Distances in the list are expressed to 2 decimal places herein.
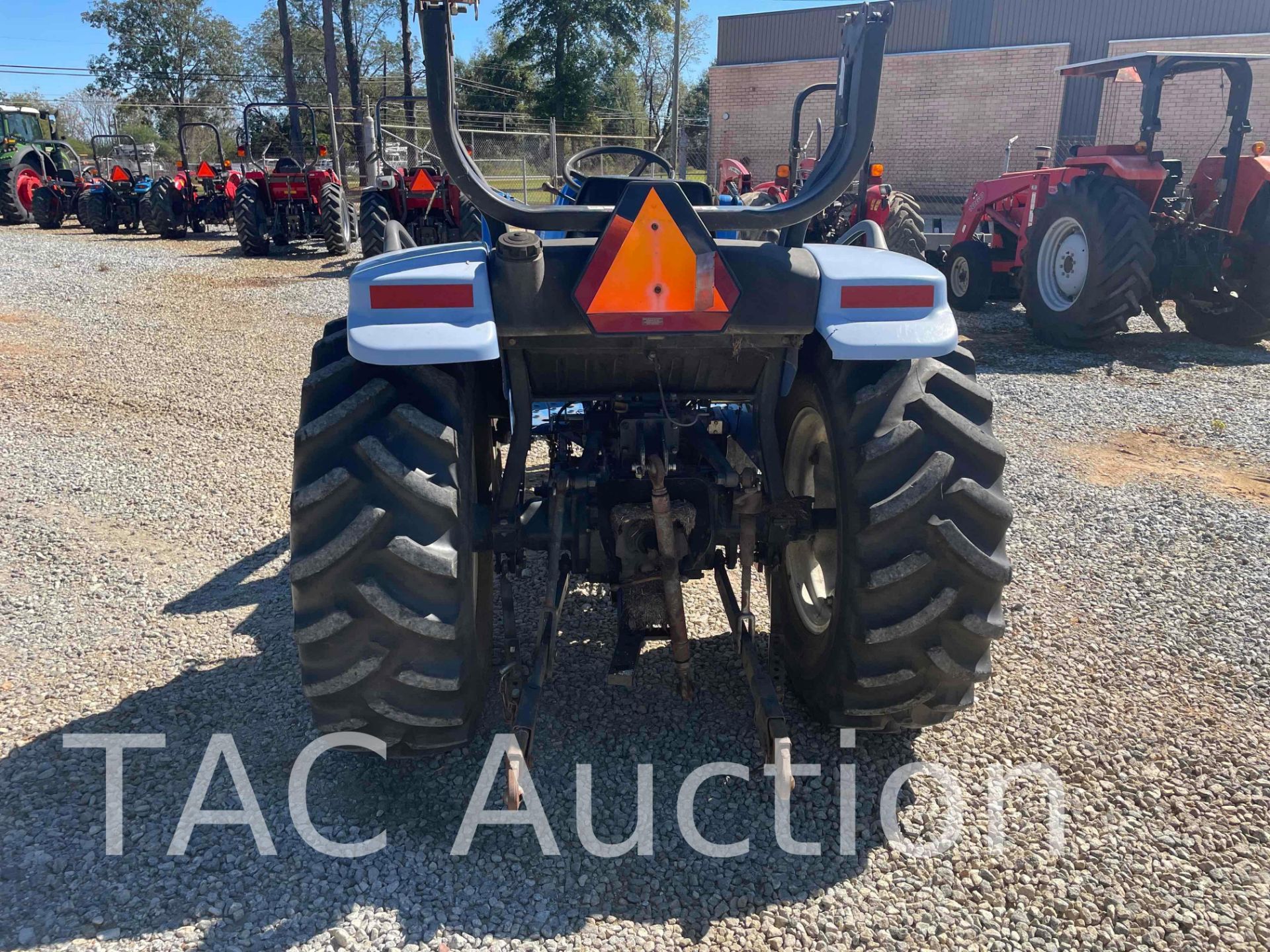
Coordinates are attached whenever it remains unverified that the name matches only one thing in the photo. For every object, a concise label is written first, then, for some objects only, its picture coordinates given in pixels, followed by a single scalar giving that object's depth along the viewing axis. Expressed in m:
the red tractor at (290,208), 15.26
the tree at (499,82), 35.84
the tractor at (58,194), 20.05
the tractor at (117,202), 19.02
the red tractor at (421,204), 13.16
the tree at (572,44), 34.69
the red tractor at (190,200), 18.14
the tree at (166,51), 47.31
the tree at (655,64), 36.84
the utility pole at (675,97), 17.47
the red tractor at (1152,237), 8.12
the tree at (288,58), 26.64
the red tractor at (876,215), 10.75
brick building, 21.42
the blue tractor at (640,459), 2.37
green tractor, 20.73
